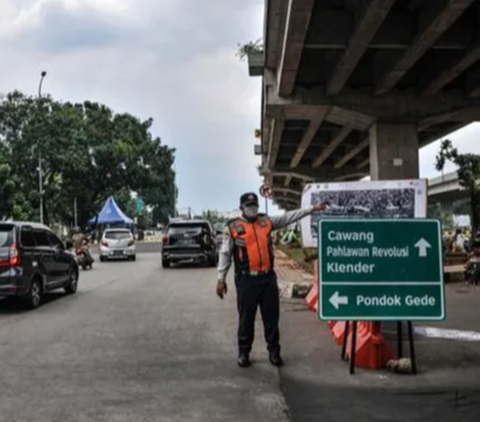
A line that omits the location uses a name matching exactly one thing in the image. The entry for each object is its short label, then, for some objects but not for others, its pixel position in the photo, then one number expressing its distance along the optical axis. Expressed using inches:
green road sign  279.3
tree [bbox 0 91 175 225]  1872.5
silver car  1251.8
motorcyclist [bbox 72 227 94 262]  1018.7
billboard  406.9
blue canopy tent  2081.0
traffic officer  296.2
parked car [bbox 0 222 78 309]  495.2
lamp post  1722.4
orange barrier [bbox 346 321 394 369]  292.7
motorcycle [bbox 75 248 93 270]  1010.7
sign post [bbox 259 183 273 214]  1036.5
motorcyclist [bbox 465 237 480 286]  629.4
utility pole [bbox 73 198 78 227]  2284.4
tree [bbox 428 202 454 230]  3323.8
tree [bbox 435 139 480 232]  1036.5
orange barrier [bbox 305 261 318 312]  479.7
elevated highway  538.3
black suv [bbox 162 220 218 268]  997.2
